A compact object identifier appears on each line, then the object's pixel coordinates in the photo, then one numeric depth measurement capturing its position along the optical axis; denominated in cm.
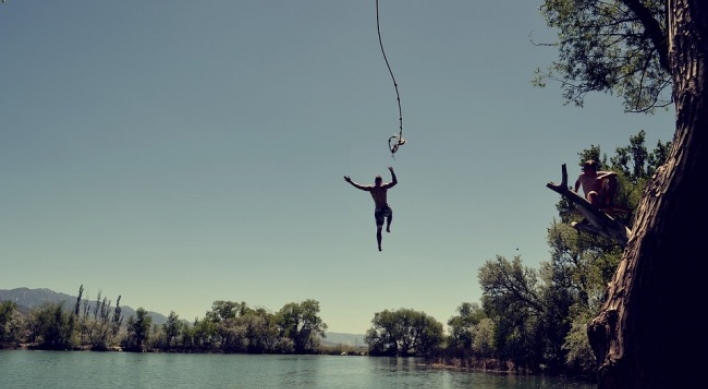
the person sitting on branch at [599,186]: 802
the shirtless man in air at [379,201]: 1044
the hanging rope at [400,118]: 806
